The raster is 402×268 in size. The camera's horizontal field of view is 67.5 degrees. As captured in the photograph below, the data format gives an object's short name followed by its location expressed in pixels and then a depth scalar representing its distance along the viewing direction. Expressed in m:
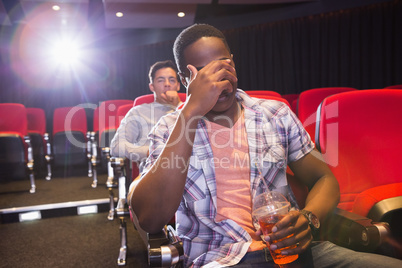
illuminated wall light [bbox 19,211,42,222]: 3.13
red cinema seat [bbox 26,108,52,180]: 5.27
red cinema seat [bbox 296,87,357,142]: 2.32
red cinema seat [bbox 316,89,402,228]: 1.33
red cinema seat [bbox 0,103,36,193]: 3.68
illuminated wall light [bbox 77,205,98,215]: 3.29
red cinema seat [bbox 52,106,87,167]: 5.87
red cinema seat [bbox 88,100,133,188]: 3.49
